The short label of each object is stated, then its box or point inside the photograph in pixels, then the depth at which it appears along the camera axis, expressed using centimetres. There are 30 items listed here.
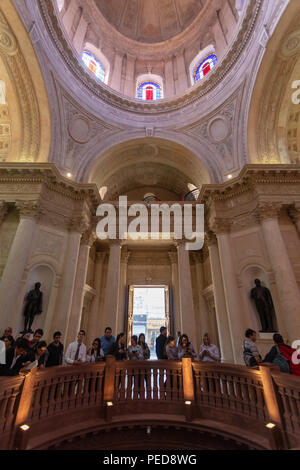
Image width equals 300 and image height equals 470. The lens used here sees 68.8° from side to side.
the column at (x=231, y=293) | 822
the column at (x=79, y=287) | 873
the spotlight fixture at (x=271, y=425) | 352
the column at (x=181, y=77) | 1482
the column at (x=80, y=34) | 1331
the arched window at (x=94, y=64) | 1426
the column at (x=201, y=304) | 1253
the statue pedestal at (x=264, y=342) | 780
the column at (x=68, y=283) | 837
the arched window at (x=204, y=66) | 1431
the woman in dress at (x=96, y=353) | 540
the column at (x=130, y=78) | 1506
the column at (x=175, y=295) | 1252
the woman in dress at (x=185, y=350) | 546
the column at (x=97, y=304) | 1228
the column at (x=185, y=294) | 957
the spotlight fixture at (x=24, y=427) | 336
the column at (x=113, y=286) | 964
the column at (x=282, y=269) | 732
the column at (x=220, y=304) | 884
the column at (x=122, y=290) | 1248
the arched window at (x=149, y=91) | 1549
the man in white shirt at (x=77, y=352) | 502
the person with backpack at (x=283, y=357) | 390
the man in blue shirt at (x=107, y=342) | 576
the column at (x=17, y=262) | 738
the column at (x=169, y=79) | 1512
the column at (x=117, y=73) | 1470
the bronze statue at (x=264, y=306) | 803
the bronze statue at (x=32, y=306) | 795
